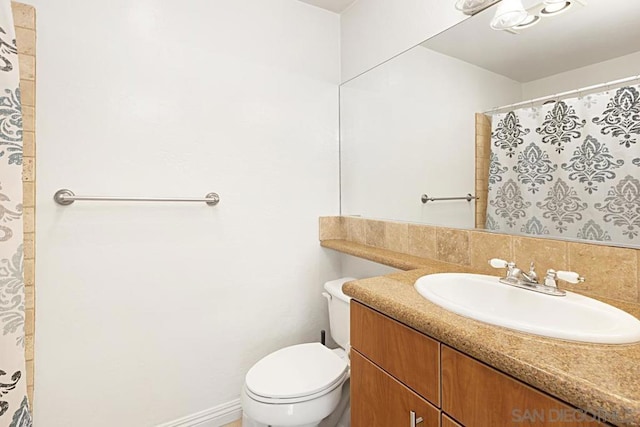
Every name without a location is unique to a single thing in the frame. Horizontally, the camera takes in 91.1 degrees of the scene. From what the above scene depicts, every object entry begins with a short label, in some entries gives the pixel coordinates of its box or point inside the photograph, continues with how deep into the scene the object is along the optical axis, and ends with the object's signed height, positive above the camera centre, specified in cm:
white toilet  116 -68
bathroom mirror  96 +48
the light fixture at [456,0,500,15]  120 +81
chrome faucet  85 -20
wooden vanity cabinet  58 -39
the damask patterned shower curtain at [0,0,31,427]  78 -6
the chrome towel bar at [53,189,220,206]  124 +6
